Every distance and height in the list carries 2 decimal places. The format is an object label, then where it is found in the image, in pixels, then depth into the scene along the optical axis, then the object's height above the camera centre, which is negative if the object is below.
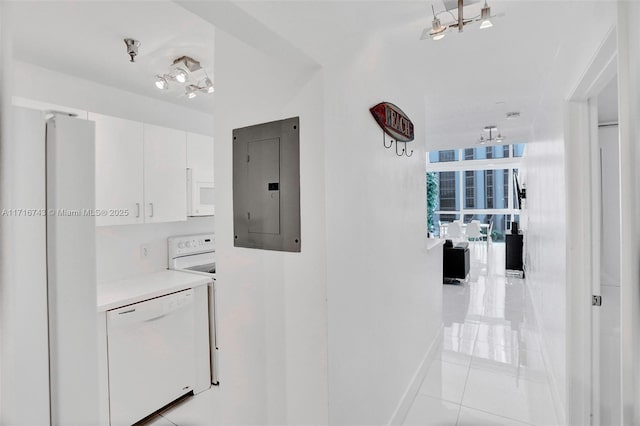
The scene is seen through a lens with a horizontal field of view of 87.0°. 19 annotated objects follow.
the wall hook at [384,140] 2.01 +0.44
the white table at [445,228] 9.77 -0.48
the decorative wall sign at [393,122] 1.89 +0.56
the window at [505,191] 10.04 +0.60
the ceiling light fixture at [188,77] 2.32 +1.02
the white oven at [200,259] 2.79 -0.42
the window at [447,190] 10.82 +0.70
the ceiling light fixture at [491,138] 5.13 +1.22
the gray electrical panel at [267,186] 1.45 +0.13
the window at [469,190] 10.51 +0.68
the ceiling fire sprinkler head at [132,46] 2.01 +1.03
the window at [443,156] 10.85 +1.82
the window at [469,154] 10.44 +1.79
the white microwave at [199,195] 2.93 +0.18
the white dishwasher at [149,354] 2.14 -0.96
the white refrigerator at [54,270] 1.17 -0.20
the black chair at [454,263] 5.77 -0.88
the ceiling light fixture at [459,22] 1.51 +0.89
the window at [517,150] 9.61 +1.74
